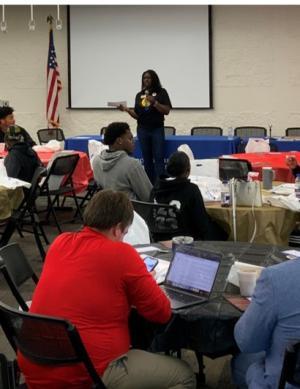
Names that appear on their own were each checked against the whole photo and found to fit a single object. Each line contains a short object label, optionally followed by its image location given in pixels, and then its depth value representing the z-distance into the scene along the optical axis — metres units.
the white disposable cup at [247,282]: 2.34
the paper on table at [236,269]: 2.46
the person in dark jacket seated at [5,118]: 6.95
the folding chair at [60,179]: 6.12
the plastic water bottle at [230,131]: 9.76
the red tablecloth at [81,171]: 7.08
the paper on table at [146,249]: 2.99
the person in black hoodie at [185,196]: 3.84
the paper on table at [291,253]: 2.84
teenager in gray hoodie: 4.40
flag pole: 10.55
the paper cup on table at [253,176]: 4.85
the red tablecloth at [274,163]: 5.66
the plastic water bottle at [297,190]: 4.18
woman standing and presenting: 7.59
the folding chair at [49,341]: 1.96
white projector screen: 10.38
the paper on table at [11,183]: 5.05
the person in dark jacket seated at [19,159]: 5.70
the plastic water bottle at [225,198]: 4.16
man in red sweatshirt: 2.09
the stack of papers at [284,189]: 4.43
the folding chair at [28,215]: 5.20
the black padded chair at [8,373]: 2.22
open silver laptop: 2.33
